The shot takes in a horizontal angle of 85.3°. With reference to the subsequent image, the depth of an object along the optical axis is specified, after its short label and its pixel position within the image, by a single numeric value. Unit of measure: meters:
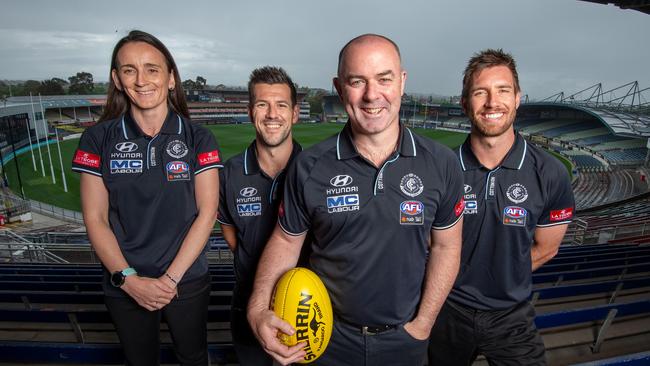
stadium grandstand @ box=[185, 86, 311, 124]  66.44
